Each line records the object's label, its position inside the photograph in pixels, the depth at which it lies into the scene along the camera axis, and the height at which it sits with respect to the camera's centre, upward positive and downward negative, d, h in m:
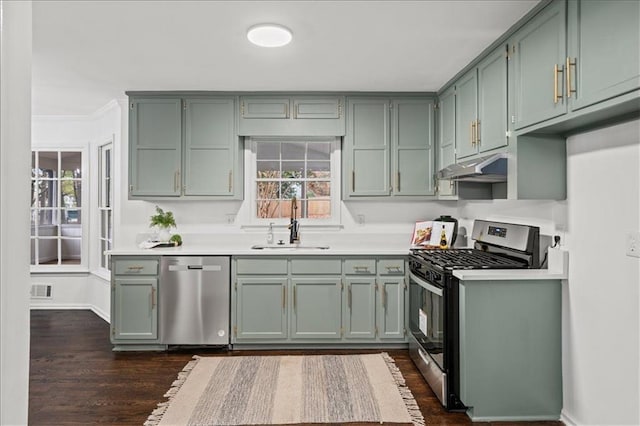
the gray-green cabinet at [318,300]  3.73 -0.81
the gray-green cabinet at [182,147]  3.99 +0.61
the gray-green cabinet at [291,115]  4.02 +0.92
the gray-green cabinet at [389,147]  4.06 +0.62
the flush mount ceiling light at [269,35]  2.61 +1.13
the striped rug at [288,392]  2.58 -1.27
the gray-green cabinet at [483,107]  2.74 +0.77
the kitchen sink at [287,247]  4.03 -0.36
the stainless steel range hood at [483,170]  2.65 +0.27
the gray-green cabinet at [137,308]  3.71 -0.87
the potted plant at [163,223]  4.02 -0.12
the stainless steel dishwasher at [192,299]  3.68 -0.79
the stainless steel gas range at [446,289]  2.69 -0.56
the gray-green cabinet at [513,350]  2.56 -0.86
